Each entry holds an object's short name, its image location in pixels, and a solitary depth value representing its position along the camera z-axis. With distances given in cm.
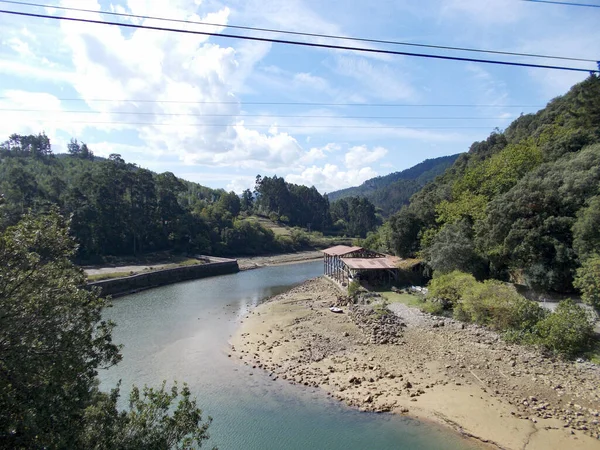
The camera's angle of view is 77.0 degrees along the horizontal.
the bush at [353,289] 3294
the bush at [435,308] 2580
